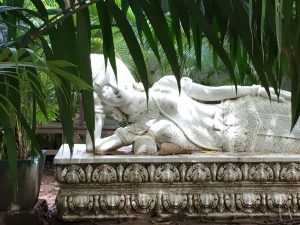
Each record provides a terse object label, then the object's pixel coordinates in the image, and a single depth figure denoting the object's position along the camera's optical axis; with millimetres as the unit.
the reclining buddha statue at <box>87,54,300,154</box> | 4789
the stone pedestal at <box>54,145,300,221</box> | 4556
